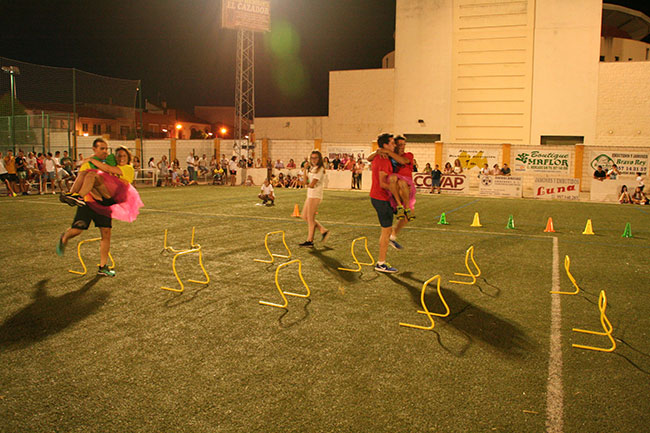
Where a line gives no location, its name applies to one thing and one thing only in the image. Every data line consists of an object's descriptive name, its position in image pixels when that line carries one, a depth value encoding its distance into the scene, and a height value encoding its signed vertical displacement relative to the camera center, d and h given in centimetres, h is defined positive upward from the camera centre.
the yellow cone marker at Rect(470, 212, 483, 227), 1301 -112
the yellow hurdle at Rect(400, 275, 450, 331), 481 -147
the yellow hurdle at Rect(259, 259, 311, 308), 543 -143
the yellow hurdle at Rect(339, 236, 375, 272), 734 -137
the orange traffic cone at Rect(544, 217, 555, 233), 1219 -114
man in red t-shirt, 715 -19
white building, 3462 +804
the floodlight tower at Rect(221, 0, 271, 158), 3616 +1244
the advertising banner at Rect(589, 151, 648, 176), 2819 +146
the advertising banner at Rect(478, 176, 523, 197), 2548 -16
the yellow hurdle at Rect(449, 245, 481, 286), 665 -140
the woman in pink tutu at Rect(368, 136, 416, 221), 712 +2
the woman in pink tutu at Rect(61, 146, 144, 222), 654 -20
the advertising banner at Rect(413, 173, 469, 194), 2631 -6
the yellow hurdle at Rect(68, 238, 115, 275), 688 -142
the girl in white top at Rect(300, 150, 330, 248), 916 -22
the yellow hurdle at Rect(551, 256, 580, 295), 620 -142
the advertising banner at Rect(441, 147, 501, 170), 3072 +167
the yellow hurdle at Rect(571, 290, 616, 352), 430 -145
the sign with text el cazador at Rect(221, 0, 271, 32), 3675 +1280
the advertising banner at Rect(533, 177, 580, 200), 2409 -21
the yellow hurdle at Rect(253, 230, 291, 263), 778 -134
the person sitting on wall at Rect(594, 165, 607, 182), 2415 +50
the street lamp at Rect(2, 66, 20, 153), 2425 +454
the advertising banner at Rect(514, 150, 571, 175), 2992 +139
